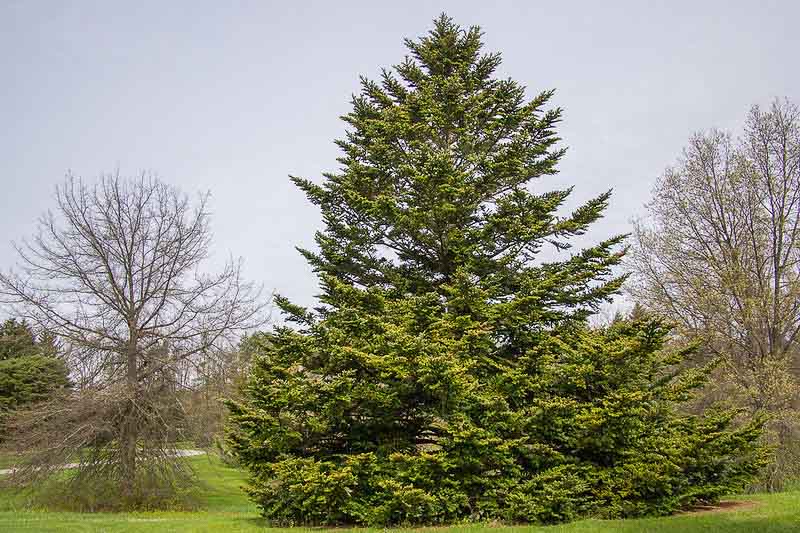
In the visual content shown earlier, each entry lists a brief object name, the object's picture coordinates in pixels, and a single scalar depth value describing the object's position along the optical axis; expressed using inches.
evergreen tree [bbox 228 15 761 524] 432.5
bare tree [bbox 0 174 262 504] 680.4
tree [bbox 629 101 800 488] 737.0
